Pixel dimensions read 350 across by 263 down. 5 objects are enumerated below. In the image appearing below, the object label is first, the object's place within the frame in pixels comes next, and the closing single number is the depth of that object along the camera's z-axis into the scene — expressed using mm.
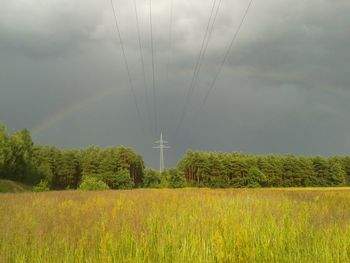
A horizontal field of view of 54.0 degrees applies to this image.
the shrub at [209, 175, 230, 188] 97000
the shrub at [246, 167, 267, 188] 97538
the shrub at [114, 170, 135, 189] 95562
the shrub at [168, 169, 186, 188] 86375
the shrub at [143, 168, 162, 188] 124000
